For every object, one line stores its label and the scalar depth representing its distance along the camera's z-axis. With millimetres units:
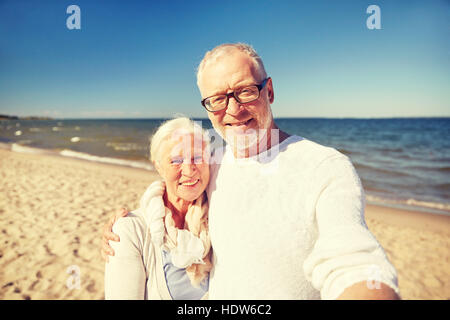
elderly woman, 620
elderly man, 421
